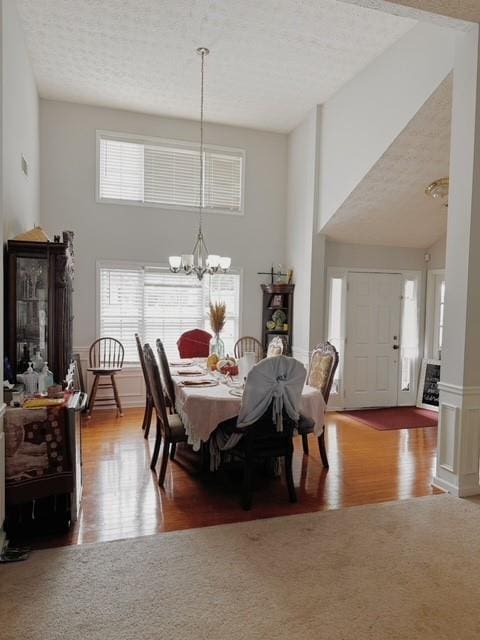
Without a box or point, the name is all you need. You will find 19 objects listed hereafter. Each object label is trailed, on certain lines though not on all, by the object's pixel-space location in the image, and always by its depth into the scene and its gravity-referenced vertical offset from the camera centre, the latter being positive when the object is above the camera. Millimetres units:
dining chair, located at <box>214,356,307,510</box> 3215 -848
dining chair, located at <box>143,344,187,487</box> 3584 -990
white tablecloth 3373 -826
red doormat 5633 -1499
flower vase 4754 -490
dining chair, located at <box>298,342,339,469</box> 4039 -632
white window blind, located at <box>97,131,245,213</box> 6098 +1772
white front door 6434 -501
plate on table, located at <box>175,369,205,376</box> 4352 -704
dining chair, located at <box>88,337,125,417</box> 5854 -828
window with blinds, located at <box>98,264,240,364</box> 6141 -49
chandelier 4610 +409
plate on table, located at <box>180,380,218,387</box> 3838 -708
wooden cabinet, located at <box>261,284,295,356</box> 6527 -138
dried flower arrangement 4582 -154
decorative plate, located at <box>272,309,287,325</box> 6574 -214
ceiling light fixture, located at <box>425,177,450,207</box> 5094 +1335
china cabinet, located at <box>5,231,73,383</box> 3428 -47
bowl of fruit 4320 -639
